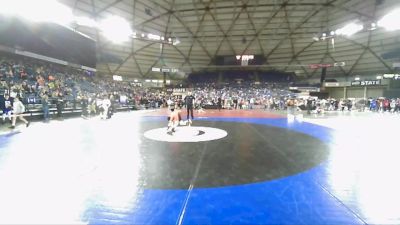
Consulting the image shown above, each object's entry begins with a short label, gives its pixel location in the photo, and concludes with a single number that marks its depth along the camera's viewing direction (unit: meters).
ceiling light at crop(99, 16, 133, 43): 24.20
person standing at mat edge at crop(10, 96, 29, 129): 10.03
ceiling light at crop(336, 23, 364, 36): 24.52
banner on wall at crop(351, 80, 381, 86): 35.18
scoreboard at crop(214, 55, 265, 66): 38.97
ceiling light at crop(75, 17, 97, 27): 22.48
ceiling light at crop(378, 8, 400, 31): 21.47
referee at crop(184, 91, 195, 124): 12.54
